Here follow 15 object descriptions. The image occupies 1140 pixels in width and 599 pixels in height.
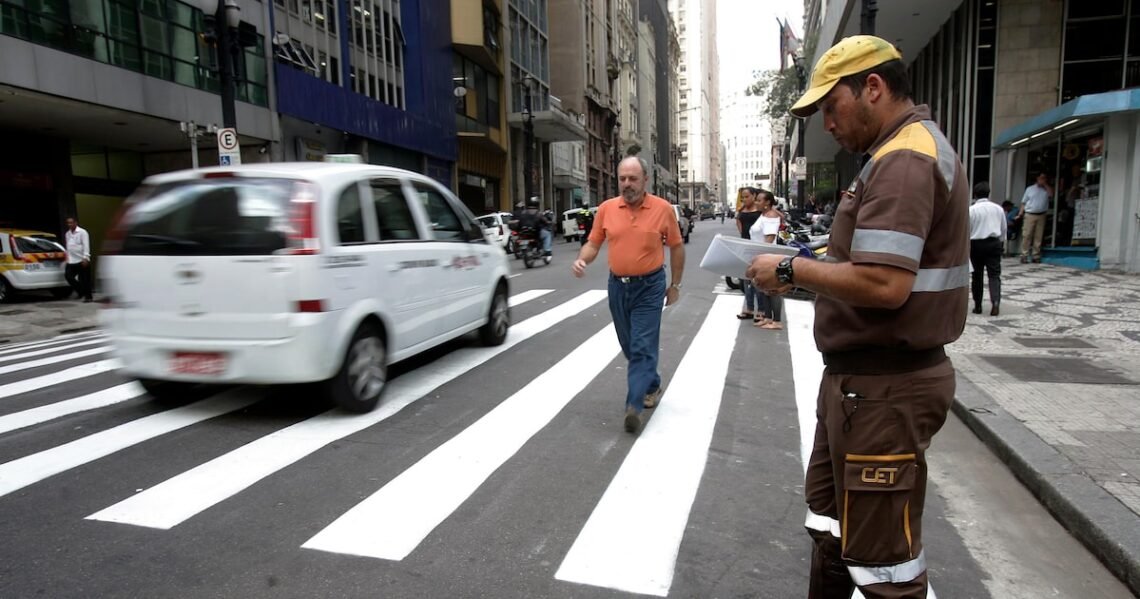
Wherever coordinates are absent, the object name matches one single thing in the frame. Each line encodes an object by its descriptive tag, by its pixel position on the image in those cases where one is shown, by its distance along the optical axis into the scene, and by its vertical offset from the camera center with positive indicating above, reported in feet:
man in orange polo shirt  15.83 -1.12
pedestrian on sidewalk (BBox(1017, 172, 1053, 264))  48.24 -0.28
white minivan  15.15 -1.15
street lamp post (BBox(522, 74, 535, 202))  110.83 +13.85
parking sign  40.01 +4.94
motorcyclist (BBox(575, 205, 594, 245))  84.05 +0.08
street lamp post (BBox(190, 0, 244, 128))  39.78 +11.30
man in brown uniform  5.83 -0.77
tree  139.33 +27.30
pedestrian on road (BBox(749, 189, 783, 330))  29.40 -0.78
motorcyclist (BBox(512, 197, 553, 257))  61.16 -0.11
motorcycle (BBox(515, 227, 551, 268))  61.00 -2.11
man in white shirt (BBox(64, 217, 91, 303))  45.06 -1.83
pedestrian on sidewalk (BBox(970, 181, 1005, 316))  28.68 -1.02
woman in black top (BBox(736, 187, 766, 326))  30.40 -0.63
